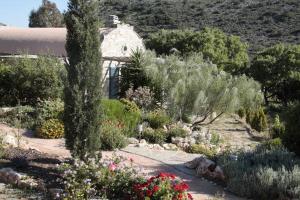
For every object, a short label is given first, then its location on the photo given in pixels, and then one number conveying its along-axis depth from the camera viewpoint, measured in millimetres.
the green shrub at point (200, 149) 12633
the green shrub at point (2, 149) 9906
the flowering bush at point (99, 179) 7359
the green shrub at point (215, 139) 14631
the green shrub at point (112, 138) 11992
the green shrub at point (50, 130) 13586
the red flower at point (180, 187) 7105
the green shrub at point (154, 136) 13836
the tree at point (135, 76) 19938
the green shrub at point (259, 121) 19234
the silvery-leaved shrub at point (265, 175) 8328
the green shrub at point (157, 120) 15511
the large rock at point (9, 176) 8406
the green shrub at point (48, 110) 14578
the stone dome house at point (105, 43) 21875
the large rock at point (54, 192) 7355
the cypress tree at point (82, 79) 8961
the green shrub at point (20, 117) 14570
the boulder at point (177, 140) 13680
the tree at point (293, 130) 9852
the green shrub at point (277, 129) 15246
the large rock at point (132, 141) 13367
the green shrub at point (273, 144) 11042
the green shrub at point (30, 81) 17484
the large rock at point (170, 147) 13162
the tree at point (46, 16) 42250
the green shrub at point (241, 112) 21200
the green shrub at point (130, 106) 15758
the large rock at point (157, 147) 12969
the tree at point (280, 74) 28141
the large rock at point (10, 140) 11203
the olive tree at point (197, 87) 17672
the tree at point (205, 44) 36591
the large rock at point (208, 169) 9599
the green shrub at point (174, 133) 14297
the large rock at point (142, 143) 13016
